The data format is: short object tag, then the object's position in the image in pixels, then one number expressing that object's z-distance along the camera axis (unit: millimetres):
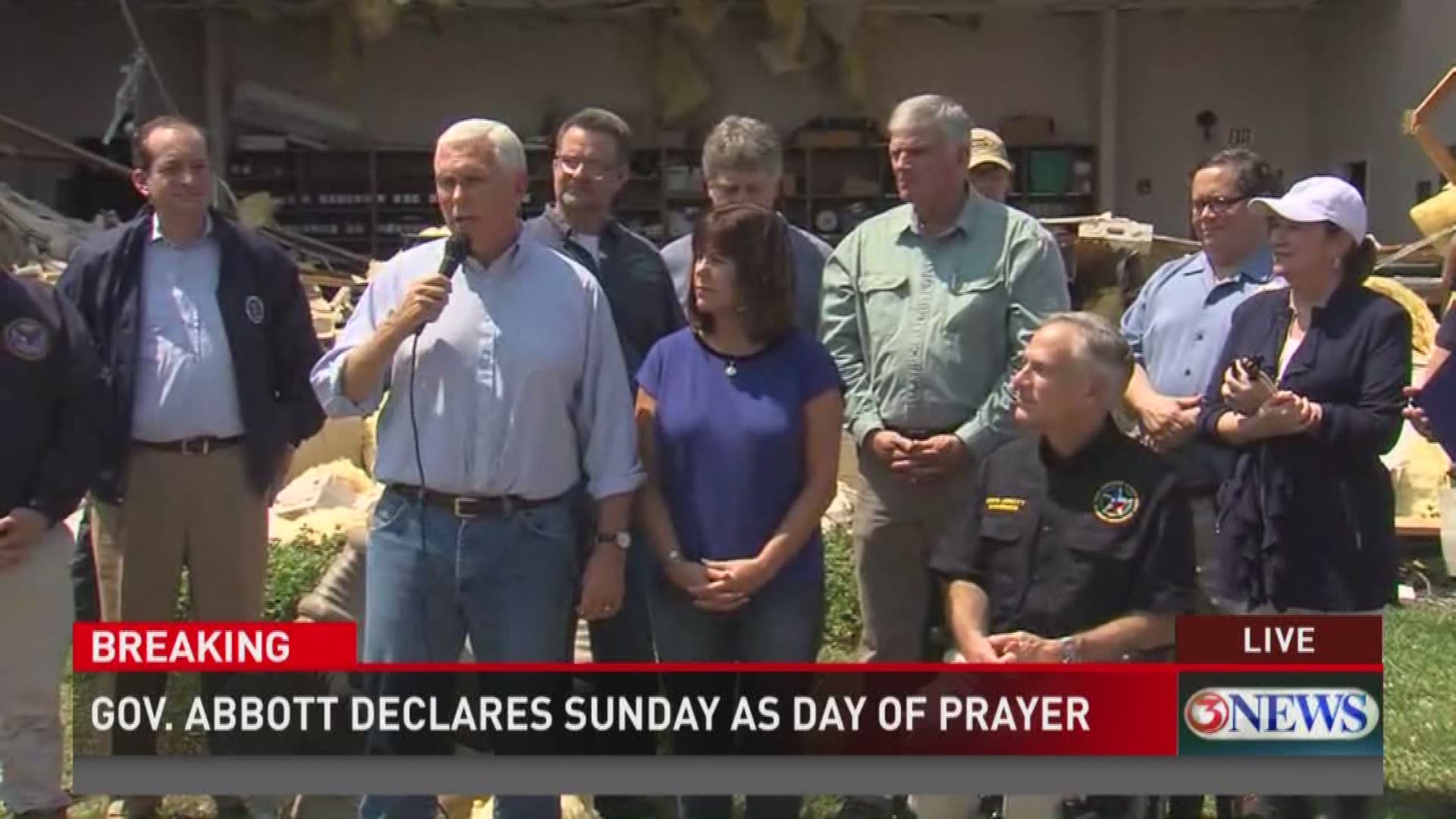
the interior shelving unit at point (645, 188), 15844
